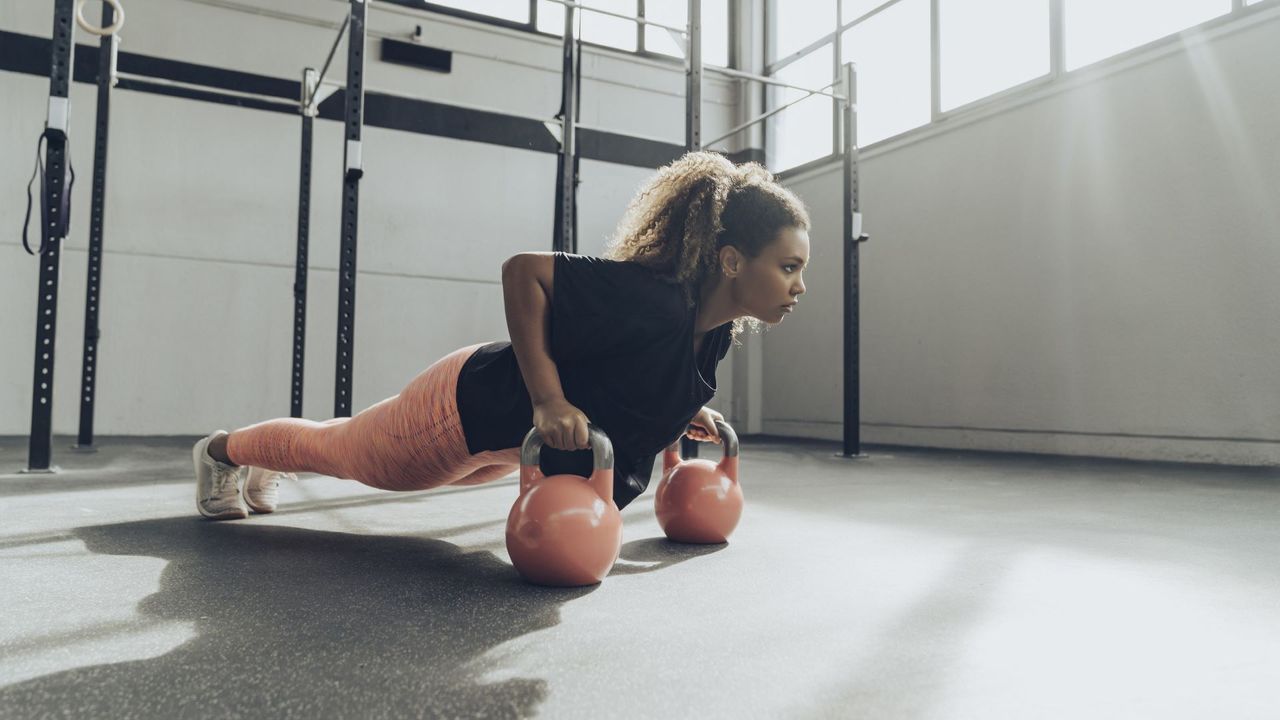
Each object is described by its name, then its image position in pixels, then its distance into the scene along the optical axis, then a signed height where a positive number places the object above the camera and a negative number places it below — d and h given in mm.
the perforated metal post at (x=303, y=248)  4094 +736
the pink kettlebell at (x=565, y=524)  1217 -196
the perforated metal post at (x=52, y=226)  2678 +551
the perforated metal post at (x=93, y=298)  3898 +432
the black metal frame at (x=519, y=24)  5566 +2653
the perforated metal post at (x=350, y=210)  2705 +615
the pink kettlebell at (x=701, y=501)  1659 -217
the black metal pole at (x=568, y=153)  3518 +1085
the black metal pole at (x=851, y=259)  4066 +699
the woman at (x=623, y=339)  1317 +94
